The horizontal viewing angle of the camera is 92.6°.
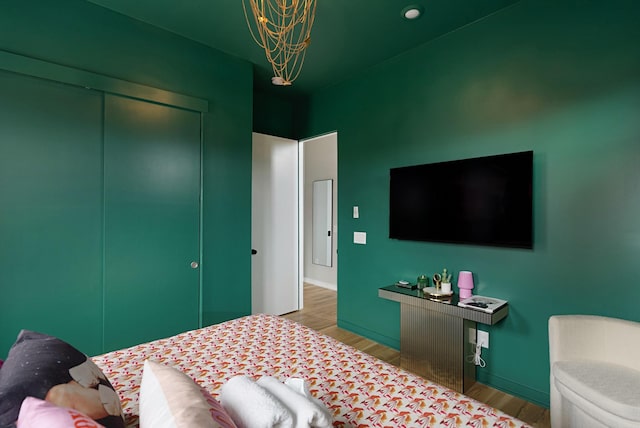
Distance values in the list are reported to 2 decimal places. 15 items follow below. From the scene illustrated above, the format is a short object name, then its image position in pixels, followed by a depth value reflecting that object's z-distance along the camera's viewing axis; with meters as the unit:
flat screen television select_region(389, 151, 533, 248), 2.24
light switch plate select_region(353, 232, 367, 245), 3.41
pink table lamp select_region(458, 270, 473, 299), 2.45
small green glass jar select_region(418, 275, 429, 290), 2.75
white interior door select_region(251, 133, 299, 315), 3.84
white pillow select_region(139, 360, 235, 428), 0.79
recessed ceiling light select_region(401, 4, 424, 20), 2.32
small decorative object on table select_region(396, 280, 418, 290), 2.83
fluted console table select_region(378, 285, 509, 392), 2.31
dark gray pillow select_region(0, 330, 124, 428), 0.83
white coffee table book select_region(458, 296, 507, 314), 2.18
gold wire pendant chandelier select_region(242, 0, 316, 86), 2.27
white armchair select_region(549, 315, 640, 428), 1.38
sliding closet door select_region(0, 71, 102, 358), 2.03
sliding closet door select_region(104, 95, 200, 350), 2.41
